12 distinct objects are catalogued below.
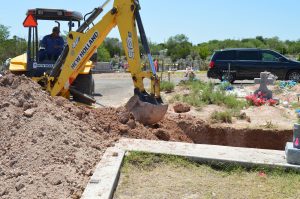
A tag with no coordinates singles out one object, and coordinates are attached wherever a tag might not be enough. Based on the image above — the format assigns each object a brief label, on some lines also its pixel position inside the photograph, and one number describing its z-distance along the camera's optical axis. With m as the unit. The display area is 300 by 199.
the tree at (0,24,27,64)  35.83
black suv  21.75
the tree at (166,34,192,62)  60.43
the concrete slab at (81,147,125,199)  4.70
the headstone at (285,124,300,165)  6.10
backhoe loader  8.89
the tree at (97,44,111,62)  51.31
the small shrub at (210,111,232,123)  11.40
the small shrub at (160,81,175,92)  17.25
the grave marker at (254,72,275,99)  14.71
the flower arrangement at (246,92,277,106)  13.82
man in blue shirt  11.06
